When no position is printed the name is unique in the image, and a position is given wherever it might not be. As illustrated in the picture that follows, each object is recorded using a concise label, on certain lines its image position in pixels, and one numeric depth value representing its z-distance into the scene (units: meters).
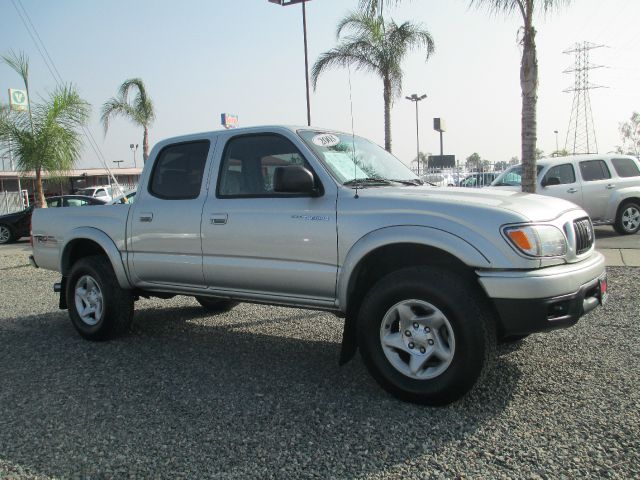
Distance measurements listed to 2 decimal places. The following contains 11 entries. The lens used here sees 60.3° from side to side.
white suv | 11.84
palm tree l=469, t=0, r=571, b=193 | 9.49
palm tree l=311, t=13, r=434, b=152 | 19.22
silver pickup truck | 3.31
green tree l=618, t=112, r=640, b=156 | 73.71
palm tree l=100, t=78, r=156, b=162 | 24.50
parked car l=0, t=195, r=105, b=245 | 17.31
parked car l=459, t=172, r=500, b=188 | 21.33
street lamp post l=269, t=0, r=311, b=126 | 17.36
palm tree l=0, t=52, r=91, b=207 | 13.20
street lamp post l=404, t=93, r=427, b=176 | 37.97
